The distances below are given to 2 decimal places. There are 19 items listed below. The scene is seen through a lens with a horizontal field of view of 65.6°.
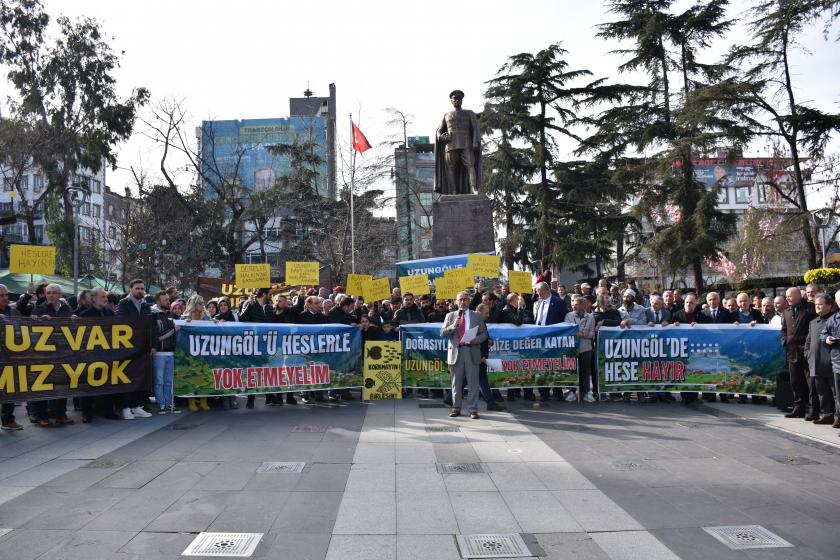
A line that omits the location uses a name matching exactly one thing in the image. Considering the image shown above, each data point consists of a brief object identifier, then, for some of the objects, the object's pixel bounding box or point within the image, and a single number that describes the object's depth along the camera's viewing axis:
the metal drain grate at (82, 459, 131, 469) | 6.46
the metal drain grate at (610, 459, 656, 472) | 6.45
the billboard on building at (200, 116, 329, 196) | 66.56
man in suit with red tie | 9.41
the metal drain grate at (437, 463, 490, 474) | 6.35
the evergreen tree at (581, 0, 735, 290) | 25.41
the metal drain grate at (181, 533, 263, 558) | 4.24
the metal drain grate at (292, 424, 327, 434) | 8.29
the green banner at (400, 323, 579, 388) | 10.83
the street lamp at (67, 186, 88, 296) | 20.94
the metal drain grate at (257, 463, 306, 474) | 6.29
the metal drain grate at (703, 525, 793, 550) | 4.37
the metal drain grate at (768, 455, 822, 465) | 6.70
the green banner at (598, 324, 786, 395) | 10.57
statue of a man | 15.71
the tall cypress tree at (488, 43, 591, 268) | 29.59
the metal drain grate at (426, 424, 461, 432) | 8.45
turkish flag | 22.12
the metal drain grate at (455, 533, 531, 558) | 4.25
